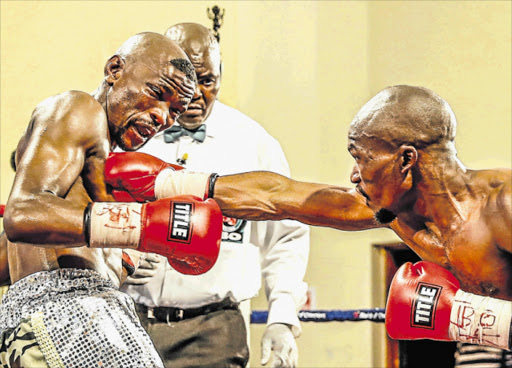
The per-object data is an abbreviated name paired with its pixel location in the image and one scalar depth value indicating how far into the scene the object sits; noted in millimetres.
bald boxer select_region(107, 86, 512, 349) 3151
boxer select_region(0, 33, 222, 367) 3095
